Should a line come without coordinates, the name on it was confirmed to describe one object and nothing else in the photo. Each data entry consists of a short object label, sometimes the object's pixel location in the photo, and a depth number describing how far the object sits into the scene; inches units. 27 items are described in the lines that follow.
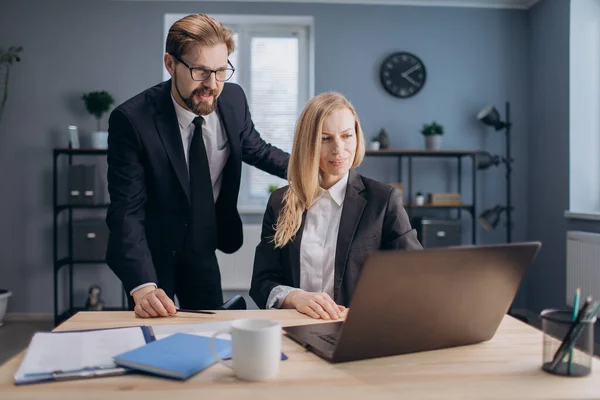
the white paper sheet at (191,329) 40.8
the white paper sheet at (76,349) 33.1
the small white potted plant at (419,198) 160.9
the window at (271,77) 170.7
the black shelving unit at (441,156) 155.8
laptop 31.5
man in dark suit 63.1
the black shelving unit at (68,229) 152.5
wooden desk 29.7
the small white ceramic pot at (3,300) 153.3
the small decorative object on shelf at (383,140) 159.5
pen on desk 49.6
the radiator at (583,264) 131.0
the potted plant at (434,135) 159.6
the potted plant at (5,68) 158.4
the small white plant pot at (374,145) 158.7
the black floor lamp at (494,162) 161.2
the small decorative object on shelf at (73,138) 154.4
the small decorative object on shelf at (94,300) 155.9
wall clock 165.9
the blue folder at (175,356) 32.0
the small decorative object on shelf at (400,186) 157.0
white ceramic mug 31.2
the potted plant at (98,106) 155.3
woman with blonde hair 59.2
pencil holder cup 32.9
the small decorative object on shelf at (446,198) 159.3
